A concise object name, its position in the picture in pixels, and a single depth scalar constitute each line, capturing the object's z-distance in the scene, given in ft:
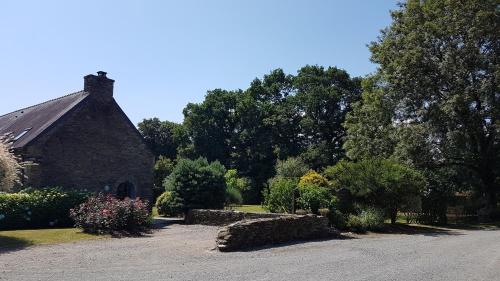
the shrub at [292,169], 144.87
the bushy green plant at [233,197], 95.58
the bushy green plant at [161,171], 150.61
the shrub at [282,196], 70.49
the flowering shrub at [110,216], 60.13
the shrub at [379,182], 71.31
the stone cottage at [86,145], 78.95
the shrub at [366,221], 64.23
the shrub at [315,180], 76.74
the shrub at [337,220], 64.23
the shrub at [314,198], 66.85
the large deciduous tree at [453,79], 92.68
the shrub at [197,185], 81.71
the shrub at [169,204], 81.78
